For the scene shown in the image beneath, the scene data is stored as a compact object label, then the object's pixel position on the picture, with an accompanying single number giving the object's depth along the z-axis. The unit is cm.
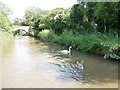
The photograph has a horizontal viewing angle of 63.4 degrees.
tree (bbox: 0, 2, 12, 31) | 1830
